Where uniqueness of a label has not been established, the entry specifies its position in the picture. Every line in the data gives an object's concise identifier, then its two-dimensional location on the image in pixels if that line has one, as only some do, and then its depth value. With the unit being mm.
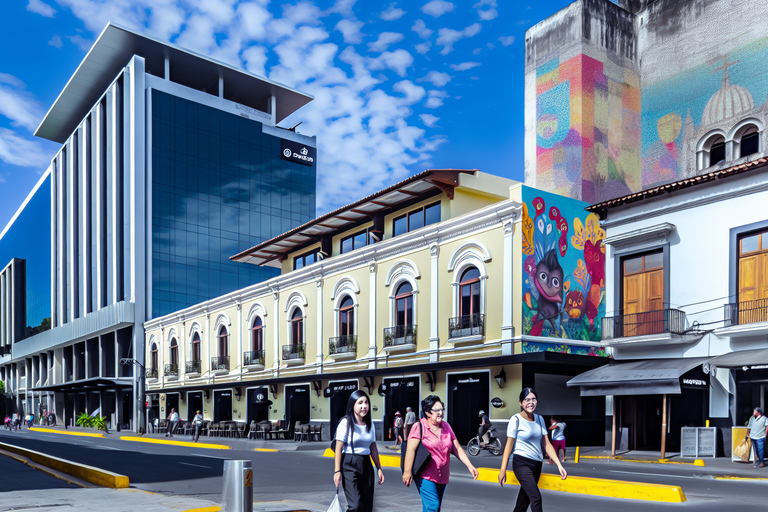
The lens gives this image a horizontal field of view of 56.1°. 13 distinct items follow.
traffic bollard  8750
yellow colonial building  25094
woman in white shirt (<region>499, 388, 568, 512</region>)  7572
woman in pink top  6973
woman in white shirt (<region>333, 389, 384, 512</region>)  7539
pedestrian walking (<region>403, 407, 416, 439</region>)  26094
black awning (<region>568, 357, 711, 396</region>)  20516
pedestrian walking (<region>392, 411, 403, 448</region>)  25925
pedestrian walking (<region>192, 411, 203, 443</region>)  34250
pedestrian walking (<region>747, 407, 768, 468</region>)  18266
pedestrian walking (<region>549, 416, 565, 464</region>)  19547
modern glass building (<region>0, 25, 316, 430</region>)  63875
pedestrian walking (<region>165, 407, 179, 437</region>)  39281
